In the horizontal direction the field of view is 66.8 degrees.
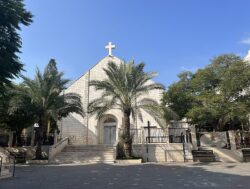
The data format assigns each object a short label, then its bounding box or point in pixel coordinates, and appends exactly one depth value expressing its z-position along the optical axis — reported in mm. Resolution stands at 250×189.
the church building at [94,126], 19758
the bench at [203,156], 14140
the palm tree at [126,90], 14193
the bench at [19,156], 15029
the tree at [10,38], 8671
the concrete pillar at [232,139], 14446
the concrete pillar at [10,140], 16566
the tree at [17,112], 14344
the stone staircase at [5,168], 9080
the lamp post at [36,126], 15621
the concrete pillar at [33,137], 17095
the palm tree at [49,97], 14917
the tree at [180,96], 17076
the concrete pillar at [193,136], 14885
